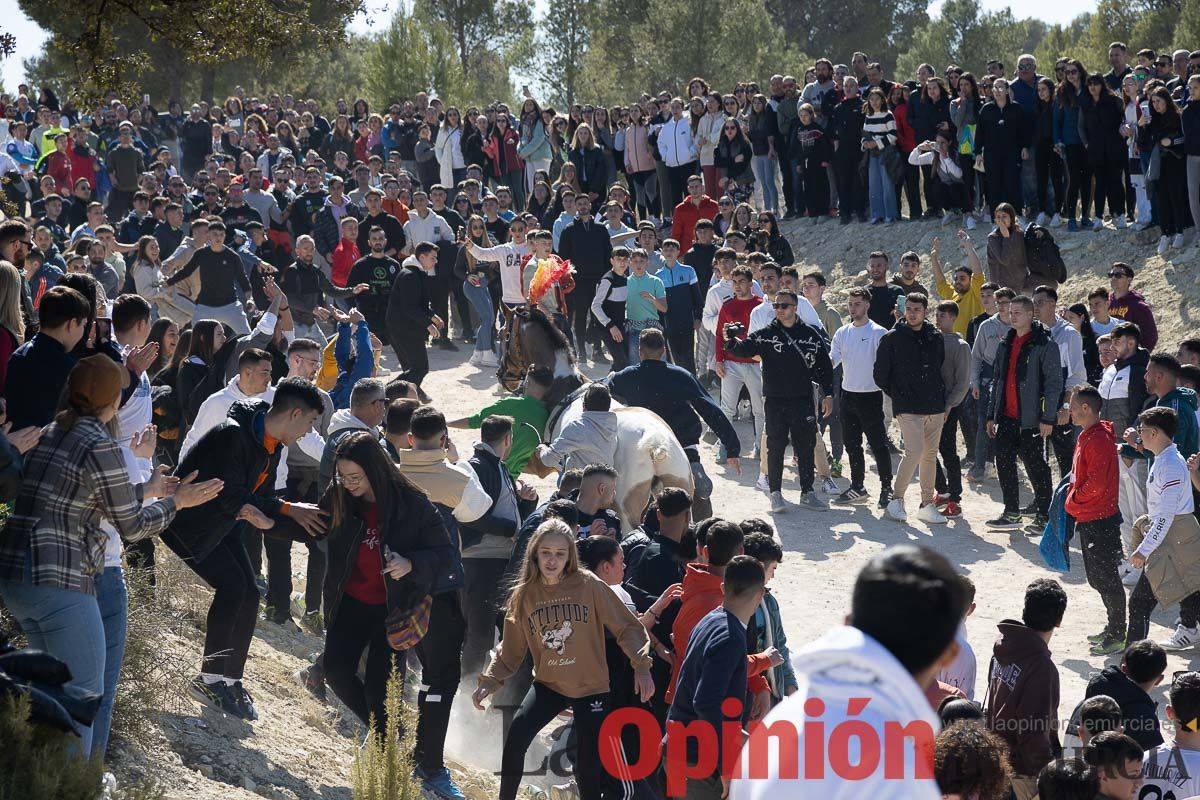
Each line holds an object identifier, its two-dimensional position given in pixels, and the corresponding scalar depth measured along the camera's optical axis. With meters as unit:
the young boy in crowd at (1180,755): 5.53
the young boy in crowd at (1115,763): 5.11
